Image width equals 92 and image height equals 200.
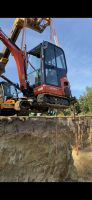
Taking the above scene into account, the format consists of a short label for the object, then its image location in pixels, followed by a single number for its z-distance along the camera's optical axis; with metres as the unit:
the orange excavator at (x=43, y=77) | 3.49
